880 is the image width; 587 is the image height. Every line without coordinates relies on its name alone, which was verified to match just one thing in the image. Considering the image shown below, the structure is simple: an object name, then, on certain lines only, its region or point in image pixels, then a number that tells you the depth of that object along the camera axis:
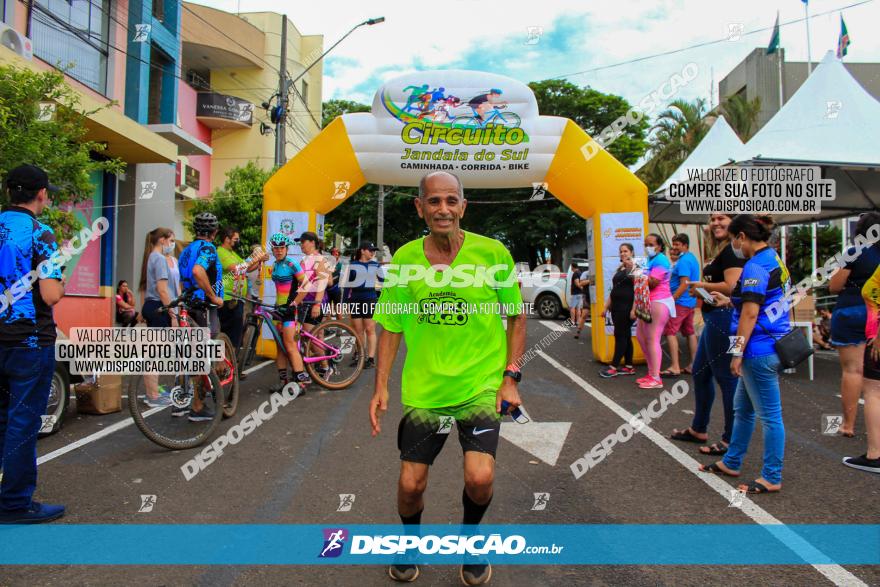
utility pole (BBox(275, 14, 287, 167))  17.38
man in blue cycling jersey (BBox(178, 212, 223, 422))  6.10
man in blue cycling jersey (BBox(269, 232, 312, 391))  7.48
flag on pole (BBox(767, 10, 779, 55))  20.96
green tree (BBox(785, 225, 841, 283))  22.66
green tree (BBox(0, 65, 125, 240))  6.36
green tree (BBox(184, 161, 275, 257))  21.61
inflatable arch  10.36
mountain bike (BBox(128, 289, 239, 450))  5.18
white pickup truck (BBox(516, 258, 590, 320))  19.89
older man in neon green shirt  2.85
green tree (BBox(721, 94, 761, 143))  26.59
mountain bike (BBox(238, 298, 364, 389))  7.52
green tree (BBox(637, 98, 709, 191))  26.83
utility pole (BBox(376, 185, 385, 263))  30.95
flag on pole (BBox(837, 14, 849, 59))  19.30
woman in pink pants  8.28
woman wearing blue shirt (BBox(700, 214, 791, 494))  4.25
